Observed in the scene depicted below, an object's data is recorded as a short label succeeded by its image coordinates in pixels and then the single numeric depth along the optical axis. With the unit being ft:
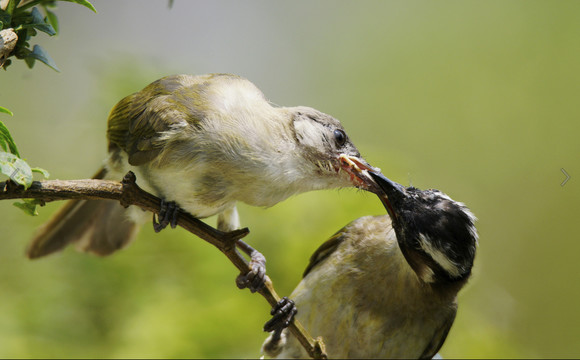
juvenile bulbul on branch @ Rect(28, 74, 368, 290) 7.34
